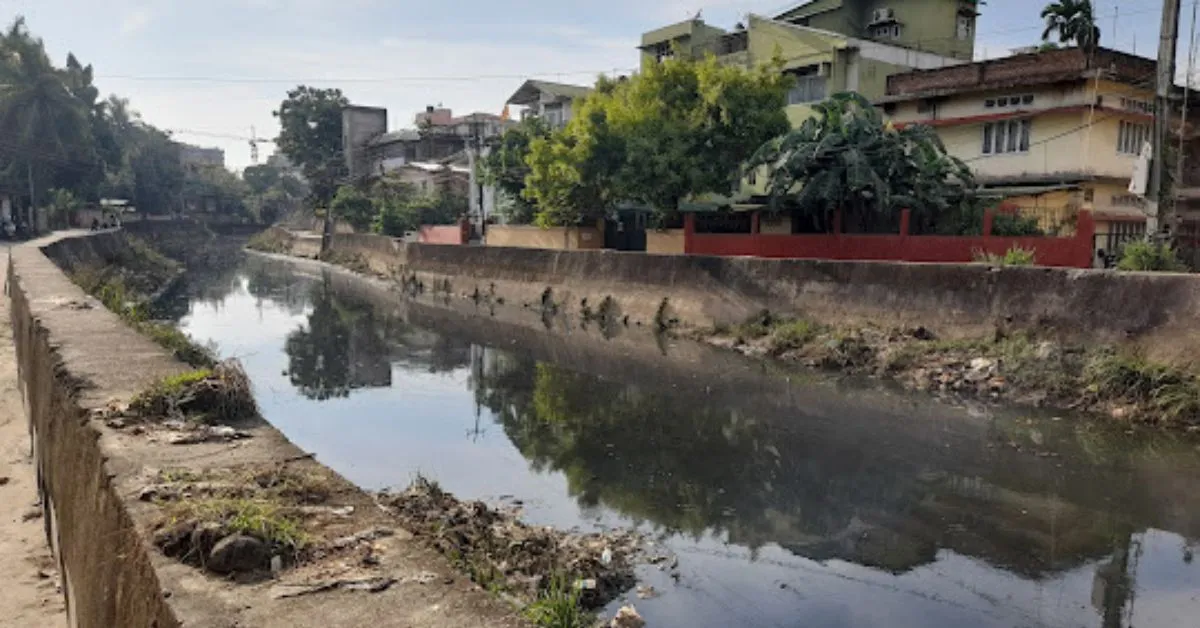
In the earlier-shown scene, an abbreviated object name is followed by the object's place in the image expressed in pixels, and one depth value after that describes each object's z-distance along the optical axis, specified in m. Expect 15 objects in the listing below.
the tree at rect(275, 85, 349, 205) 50.19
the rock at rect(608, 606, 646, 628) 5.12
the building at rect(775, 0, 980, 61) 26.12
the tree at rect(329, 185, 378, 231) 41.12
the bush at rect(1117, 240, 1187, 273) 11.64
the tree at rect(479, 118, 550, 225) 28.19
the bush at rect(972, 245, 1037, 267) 13.06
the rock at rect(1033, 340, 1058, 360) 11.35
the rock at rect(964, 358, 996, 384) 11.76
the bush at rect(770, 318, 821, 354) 14.84
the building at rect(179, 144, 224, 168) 95.31
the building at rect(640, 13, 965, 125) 22.89
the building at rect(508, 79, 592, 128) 35.59
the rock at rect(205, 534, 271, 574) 2.72
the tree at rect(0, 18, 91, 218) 37.16
